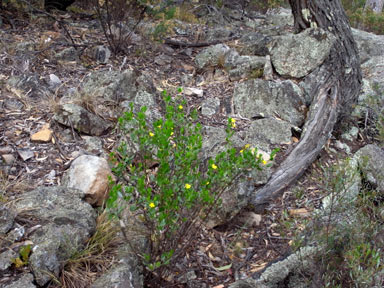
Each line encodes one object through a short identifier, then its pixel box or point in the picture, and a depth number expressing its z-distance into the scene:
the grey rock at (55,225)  2.41
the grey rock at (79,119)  3.80
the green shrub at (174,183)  2.35
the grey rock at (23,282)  2.27
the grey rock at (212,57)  5.38
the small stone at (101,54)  5.19
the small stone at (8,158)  3.34
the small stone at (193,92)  4.94
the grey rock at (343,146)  4.68
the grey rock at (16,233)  2.51
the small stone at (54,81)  4.46
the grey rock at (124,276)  2.45
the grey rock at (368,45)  7.04
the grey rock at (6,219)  2.54
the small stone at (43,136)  3.66
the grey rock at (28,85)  4.25
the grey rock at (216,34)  6.40
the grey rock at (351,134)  4.89
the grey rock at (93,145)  3.71
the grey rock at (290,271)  2.87
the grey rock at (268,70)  4.97
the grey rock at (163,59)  5.46
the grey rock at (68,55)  5.01
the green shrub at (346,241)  2.42
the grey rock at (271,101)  4.69
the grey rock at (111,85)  4.29
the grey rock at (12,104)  3.98
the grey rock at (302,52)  4.88
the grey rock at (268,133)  4.33
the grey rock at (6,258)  2.34
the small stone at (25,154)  3.47
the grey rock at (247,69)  5.18
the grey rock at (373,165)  3.97
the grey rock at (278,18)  8.21
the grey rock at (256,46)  5.71
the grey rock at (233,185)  3.50
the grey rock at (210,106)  4.68
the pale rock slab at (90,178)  3.16
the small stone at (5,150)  3.42
